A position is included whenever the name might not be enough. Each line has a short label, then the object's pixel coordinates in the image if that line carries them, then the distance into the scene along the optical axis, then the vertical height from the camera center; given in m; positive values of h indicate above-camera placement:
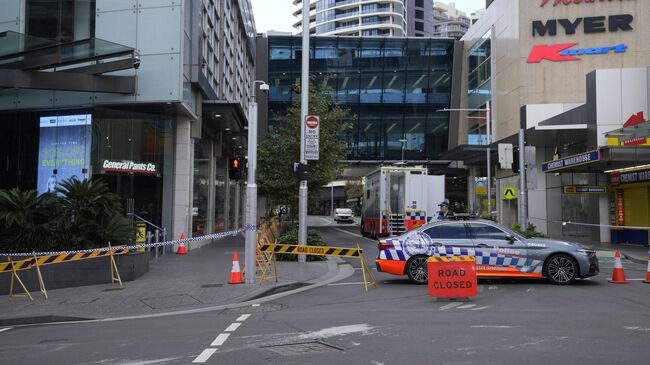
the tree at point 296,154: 21.83 +2.29
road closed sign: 10.31 -1.20
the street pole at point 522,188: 19.38 +0.87
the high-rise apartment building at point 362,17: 122.12 +43.18
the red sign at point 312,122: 16.92 +2.72
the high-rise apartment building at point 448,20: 154.88 +55.37
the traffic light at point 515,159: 19.62 +1.88
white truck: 25.78 +0.72
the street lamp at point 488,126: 36.95 +6.48
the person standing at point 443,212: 15.61 +0.00
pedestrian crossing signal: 15.60 +1.17
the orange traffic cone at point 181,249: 20.97 -1.41
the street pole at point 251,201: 12.88 +0.25
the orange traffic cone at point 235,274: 12.88 -1.44
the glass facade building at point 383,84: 52.81 +12.07
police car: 12.01 -0.85
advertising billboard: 19.06 +2.11
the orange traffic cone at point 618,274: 12.53 -1.34
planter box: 12.50 -1.45
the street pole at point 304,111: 16.81 +3.12
